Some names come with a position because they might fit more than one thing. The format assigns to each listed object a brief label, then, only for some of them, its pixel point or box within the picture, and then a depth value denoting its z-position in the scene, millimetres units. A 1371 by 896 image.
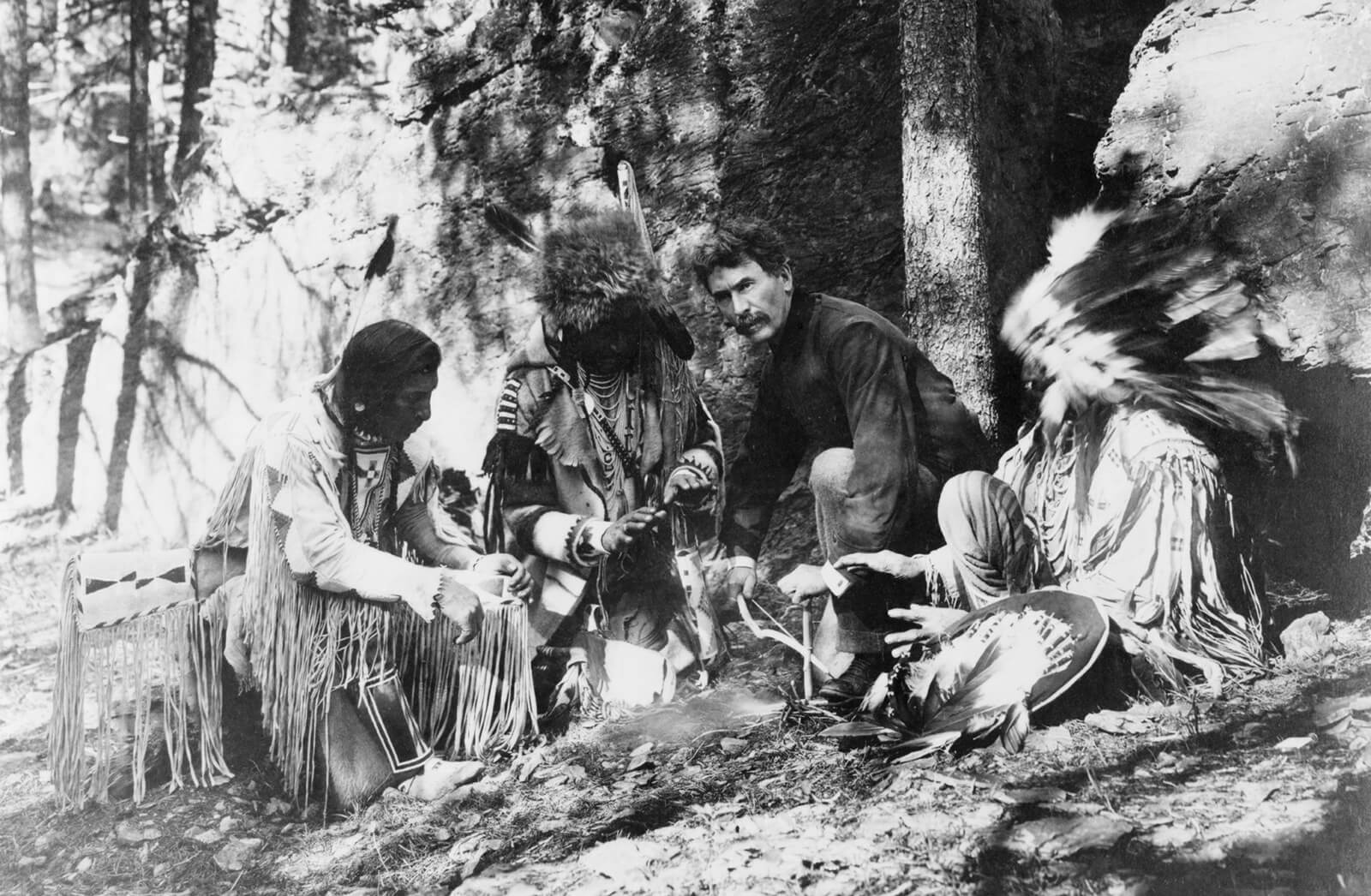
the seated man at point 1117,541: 3139
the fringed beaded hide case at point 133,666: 3424
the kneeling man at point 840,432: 3412
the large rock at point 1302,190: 3301
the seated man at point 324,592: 3318
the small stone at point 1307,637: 3213
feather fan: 3018
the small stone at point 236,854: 3098
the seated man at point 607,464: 3627
